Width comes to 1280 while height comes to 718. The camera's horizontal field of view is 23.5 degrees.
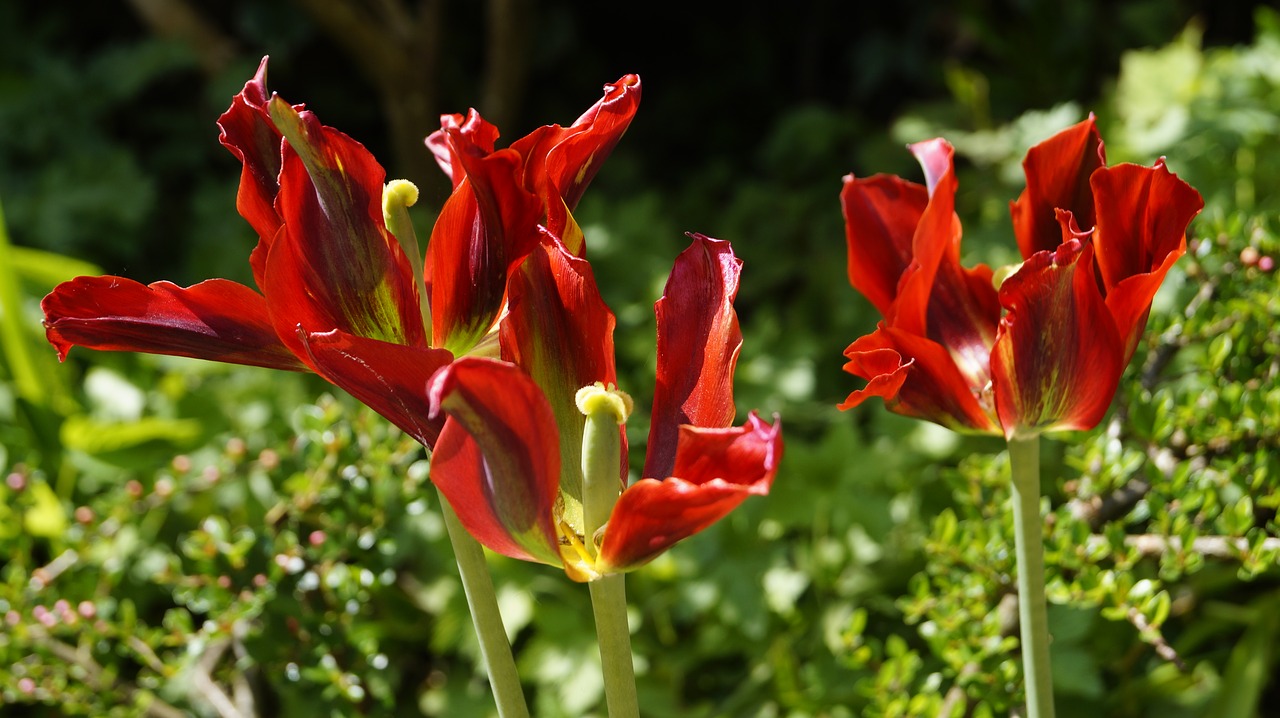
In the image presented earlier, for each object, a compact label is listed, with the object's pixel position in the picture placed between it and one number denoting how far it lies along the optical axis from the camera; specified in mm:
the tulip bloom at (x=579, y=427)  649
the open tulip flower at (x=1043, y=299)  698
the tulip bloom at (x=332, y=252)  689
